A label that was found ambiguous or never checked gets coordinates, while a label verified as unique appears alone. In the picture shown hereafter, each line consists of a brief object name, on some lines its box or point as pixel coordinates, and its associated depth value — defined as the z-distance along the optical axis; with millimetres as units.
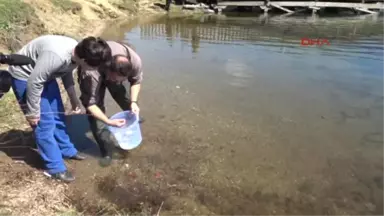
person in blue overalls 3799
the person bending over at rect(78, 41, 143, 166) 4223
